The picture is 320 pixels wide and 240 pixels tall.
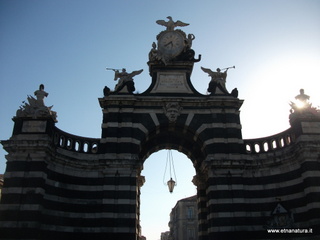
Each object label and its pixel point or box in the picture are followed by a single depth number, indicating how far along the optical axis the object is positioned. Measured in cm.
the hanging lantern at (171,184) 2651
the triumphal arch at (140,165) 2075
